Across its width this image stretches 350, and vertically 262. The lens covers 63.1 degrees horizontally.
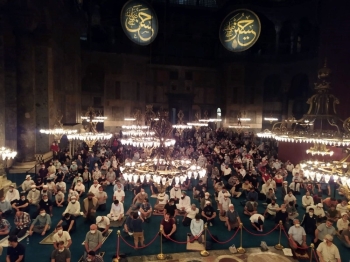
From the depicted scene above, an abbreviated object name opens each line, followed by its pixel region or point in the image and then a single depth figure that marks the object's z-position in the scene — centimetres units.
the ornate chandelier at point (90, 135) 1095
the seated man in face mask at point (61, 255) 501
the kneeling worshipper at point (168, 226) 677
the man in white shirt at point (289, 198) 823
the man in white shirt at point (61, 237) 561
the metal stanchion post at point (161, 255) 608
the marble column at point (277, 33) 2439
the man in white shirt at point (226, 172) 1209
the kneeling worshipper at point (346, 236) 665
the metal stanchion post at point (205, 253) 625
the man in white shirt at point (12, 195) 803
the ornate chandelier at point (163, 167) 675
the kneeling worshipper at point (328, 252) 537
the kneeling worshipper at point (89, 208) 773
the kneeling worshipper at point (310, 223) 725
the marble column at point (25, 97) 1111
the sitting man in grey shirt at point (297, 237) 622
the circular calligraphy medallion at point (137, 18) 1638
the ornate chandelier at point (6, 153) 832
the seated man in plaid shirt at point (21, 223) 667
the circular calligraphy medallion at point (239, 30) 1716
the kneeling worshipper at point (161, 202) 785
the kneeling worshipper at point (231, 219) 754
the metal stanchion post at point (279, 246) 661
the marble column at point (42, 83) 1274
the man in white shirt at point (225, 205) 801
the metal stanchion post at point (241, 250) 640
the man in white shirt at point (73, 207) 754
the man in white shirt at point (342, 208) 770
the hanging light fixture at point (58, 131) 1230
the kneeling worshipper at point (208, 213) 779
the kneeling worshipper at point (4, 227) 684
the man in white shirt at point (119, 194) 834
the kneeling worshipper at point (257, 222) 749
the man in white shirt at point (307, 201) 859
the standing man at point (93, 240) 570
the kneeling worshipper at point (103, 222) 702
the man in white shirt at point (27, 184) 901
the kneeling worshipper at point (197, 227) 664
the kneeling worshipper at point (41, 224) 690
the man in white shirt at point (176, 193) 841
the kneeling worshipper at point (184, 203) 810
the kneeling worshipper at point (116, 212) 759
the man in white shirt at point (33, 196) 849
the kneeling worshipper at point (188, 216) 772
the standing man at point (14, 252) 500
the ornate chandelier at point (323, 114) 607
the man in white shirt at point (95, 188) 862
